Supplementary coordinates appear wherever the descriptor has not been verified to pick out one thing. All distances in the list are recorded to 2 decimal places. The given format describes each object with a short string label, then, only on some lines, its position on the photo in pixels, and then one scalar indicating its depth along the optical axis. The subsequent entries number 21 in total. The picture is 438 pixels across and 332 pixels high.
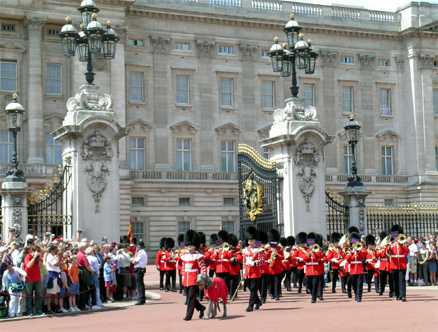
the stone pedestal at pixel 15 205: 22.70
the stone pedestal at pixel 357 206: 25.80
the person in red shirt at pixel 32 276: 17.98
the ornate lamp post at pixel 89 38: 22.86
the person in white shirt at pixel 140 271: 20.62
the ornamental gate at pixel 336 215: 25.57
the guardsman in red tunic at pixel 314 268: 20.27
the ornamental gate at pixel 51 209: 22.38
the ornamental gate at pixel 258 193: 24.19
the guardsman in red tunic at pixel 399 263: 20.52
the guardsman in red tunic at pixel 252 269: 18.13
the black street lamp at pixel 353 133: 27.11
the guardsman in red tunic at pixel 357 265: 20.50
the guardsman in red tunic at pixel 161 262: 25.36
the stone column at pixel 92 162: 21.84
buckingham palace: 49.44
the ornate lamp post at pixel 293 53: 24.94
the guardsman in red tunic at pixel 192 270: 16.80
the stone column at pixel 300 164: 23.58
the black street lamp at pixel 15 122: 23.66
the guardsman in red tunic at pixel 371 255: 21.69
